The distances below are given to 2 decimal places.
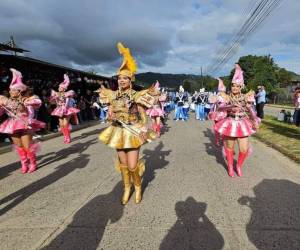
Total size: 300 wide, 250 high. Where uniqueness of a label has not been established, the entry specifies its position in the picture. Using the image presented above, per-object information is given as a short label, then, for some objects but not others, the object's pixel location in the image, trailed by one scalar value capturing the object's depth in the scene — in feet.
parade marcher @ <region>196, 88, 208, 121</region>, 49.11
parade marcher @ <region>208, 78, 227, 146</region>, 14.56
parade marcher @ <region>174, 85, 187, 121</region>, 48.53
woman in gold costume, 10.97
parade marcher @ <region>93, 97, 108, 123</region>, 50.38
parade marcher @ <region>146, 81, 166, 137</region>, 28.95
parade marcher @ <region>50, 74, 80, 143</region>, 25.69
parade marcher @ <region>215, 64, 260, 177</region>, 14.19
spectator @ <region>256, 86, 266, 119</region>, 40.98
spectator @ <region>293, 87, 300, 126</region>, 33.35
